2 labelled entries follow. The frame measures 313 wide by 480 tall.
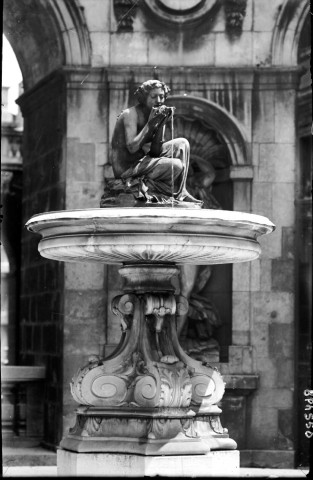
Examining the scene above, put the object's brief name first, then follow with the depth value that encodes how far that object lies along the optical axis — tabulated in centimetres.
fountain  1334
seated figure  1429
